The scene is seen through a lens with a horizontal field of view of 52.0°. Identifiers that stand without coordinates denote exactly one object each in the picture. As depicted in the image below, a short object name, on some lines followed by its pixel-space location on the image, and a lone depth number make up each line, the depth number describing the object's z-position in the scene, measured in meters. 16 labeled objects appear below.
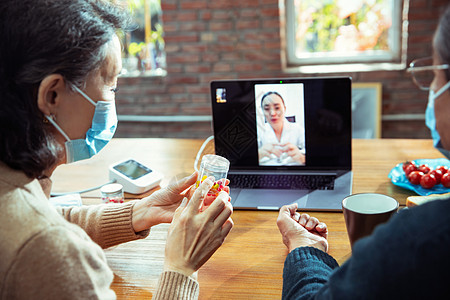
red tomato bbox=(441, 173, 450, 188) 1.34
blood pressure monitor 1.50
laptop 1.50
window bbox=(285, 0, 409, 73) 3.09
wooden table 1.01
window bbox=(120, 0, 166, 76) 3.40
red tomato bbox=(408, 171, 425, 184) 1.36
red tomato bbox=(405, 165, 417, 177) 1.40
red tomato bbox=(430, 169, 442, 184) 1.36
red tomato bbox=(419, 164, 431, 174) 1.39
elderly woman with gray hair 0.74
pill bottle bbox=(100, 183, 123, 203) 1.37
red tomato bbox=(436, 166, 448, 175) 1.38
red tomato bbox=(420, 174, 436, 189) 1.34
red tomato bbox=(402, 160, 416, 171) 1.43
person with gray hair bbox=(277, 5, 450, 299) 0.62
